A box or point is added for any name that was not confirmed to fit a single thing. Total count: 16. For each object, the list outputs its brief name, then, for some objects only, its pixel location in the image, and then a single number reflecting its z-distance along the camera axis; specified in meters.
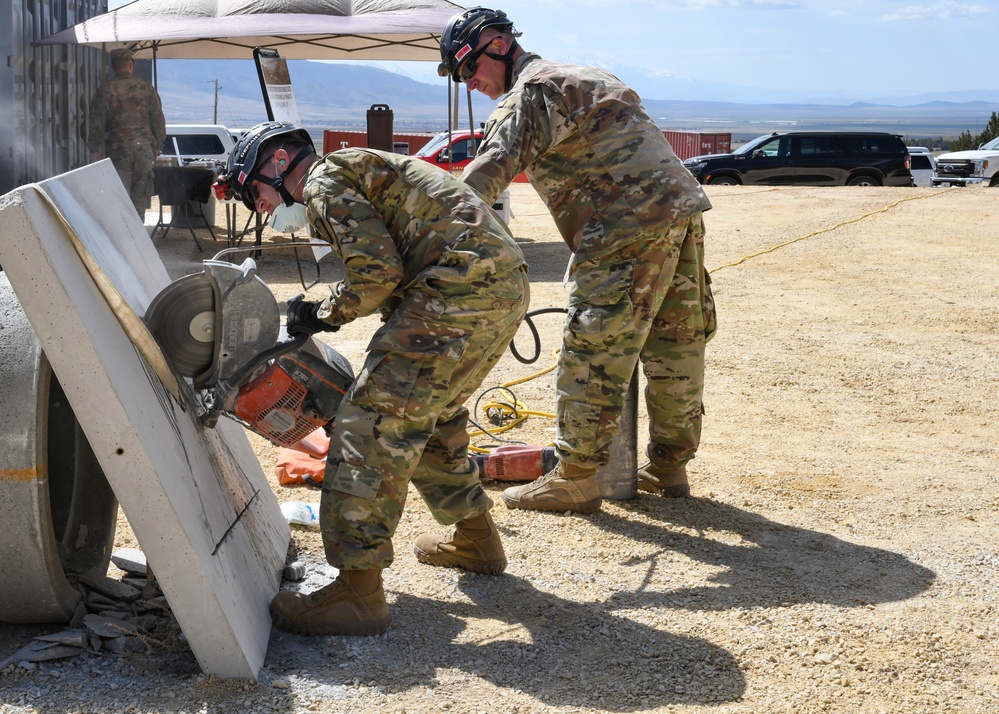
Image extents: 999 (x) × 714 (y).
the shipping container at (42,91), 11.52
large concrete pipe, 3.18
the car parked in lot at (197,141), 24.59
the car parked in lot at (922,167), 31.56
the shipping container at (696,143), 38.00
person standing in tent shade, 13.39
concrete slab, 2.71
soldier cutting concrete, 3.32
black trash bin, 14.82
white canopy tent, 12.09
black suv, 23.08
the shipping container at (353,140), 26.42
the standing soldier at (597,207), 4.28
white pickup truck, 23.91
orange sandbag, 5.21
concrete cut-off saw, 3.31
